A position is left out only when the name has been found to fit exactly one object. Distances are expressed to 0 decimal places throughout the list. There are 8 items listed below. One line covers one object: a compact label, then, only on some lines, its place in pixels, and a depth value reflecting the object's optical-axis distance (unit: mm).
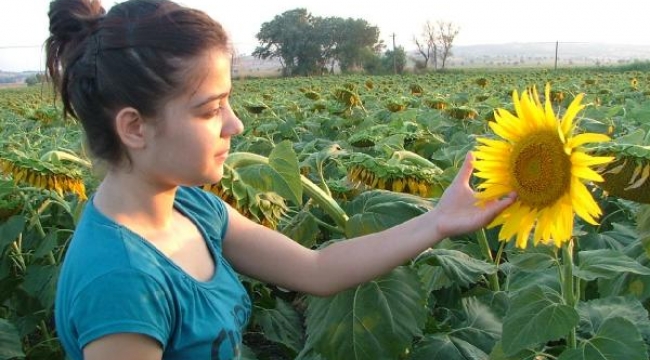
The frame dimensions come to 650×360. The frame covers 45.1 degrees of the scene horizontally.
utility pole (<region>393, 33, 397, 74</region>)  45928
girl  1374
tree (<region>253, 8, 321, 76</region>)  55250
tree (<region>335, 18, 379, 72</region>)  55906
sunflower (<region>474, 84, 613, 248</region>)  1198
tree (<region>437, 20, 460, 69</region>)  65862
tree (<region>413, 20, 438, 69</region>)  65500
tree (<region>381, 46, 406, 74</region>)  47906
